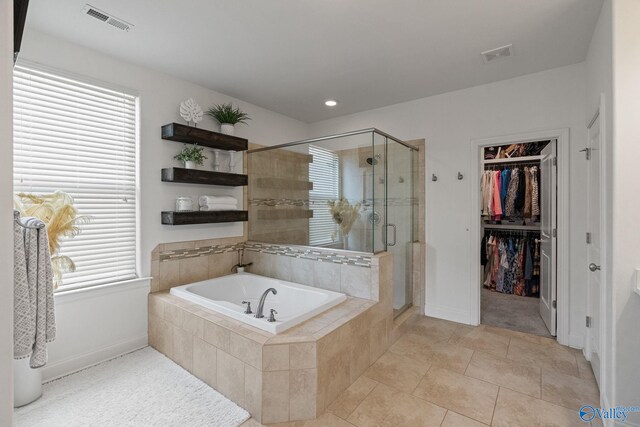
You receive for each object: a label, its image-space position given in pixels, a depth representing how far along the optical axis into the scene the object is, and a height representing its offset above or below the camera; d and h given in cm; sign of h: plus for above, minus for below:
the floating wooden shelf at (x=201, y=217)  285 -4
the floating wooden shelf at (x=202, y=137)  285 +79
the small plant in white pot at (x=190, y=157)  300 +58
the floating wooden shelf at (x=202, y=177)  286 +38
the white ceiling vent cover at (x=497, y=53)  244 +135
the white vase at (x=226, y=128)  336 +96
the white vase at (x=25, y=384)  197 -114
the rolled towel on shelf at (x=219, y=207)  318 +7
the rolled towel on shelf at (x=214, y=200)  317 +14
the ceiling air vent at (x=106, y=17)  196 +134
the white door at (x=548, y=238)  292 -26
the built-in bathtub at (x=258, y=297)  214 -77
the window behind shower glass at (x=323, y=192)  317 +23
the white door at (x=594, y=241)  219 -22
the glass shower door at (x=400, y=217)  309 -5
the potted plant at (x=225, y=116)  331 +109
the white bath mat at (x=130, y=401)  186 -128
